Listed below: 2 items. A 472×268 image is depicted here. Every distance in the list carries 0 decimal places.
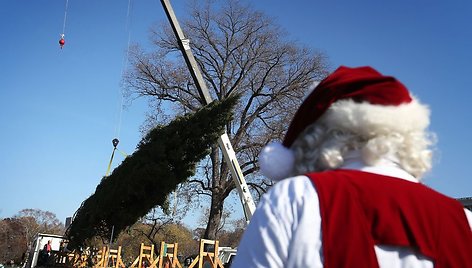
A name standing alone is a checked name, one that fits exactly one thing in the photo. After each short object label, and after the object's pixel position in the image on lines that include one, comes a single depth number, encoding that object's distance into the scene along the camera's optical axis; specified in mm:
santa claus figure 1163
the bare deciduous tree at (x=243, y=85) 23766
